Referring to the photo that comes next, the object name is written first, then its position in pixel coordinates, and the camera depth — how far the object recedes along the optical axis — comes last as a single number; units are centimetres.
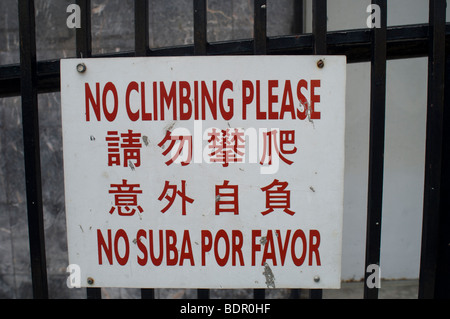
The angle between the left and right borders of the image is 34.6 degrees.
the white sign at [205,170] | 89
